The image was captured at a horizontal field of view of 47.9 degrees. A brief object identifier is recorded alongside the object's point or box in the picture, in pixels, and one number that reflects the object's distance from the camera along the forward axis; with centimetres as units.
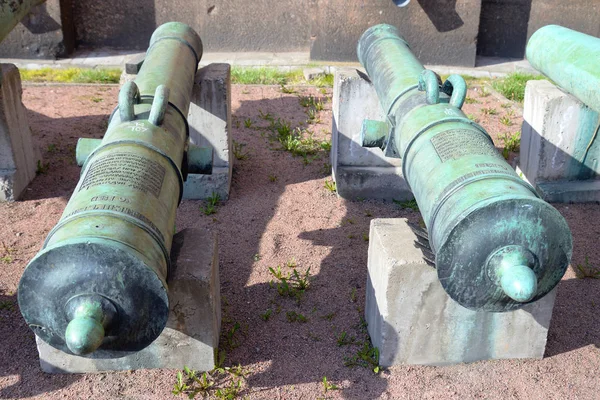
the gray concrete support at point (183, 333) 344
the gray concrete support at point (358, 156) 554
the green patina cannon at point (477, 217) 281
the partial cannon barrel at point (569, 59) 484
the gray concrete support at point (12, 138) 534
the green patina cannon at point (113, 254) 261
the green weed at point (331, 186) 581
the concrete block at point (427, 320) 348
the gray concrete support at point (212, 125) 546
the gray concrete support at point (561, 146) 542
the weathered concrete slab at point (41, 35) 891
